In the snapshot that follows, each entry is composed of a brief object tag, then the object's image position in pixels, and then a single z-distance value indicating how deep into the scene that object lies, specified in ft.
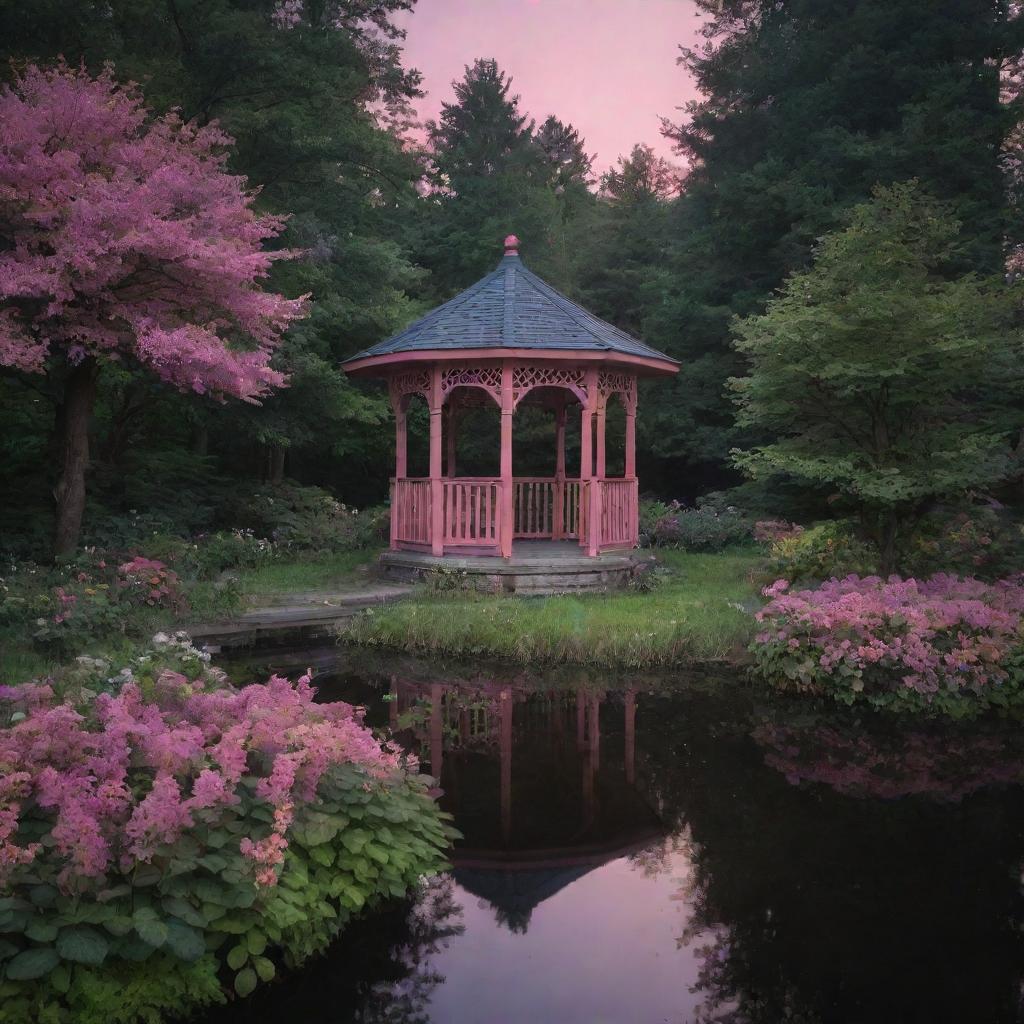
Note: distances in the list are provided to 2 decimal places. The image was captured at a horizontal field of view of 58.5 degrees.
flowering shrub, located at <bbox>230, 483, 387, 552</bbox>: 47.78
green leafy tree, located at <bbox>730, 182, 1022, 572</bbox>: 28.40
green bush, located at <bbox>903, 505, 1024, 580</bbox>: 31.32
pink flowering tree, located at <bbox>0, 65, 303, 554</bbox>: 24.90
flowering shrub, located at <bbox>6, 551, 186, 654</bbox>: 24.14
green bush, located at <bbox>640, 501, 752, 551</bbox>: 53.47
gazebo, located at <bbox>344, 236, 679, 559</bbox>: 37.19
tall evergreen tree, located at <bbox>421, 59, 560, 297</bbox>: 77.46
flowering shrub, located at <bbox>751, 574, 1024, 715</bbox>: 22.99
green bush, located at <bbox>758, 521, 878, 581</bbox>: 33.40
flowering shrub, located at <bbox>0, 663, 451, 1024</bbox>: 9.36
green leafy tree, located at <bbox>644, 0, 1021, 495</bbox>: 54.34
